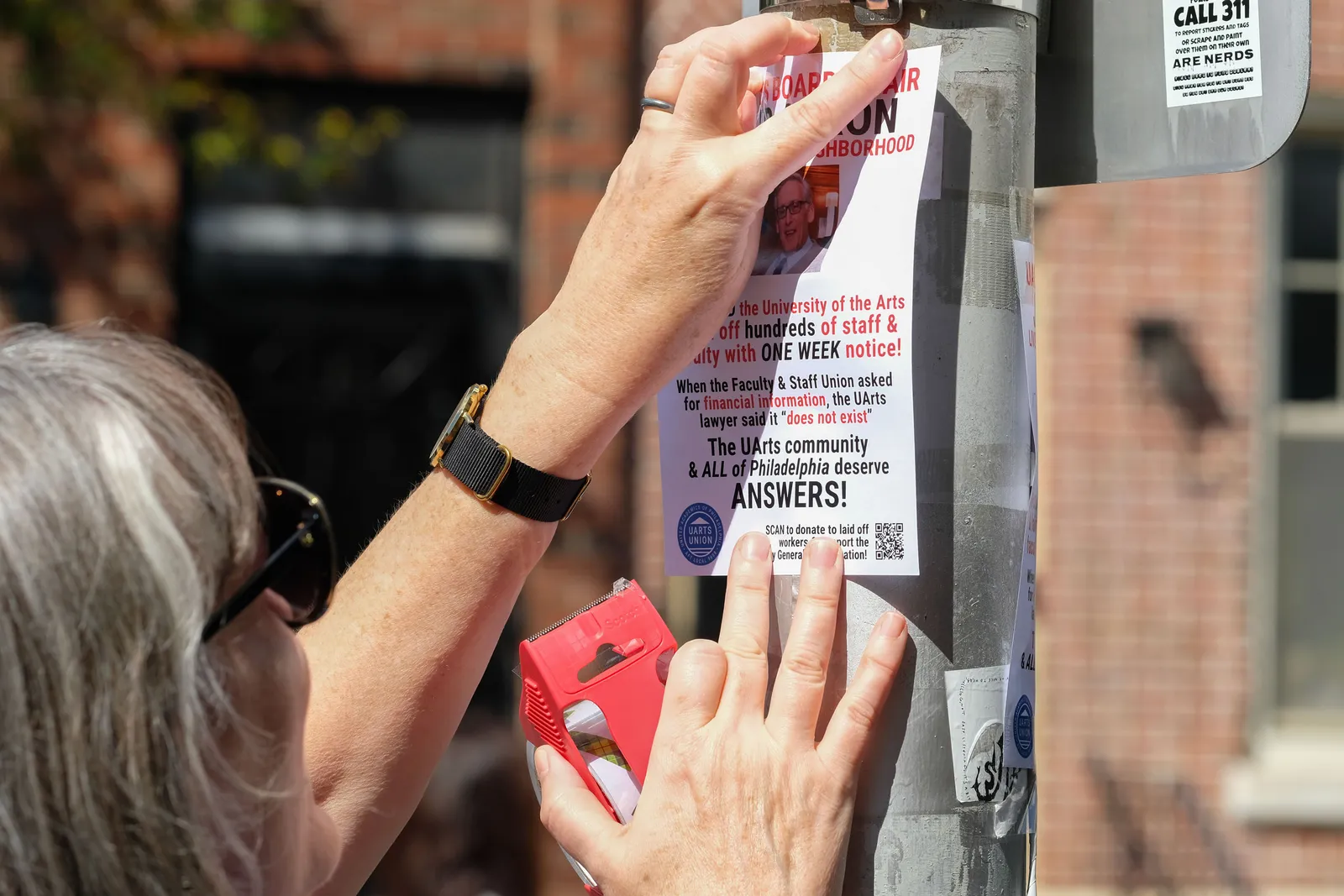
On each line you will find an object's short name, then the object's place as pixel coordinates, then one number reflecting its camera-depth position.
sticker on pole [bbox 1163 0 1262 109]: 2.69
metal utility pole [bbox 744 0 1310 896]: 2.67
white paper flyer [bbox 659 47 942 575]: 2.66
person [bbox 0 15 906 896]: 2.51
